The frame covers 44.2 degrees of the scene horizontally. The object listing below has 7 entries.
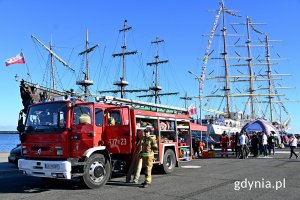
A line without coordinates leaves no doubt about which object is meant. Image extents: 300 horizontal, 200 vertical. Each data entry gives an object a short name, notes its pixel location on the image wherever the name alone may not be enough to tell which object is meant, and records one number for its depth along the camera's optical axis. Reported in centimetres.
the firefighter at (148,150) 1075
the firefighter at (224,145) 2397
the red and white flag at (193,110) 2159
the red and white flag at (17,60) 2225
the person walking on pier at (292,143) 2084
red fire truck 982
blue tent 3084
